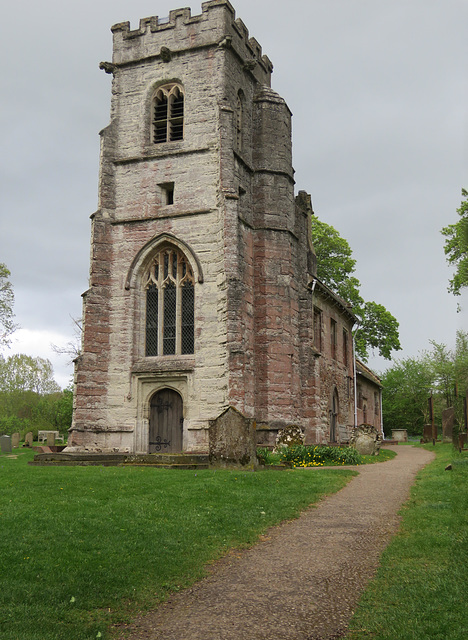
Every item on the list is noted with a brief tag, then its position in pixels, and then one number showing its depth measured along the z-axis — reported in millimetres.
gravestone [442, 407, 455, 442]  23203
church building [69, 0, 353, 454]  20750
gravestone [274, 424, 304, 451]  19709
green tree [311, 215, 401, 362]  38625
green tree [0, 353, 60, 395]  58281
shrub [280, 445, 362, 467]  17875
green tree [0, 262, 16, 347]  35900
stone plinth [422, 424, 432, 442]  33862
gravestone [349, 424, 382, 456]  21422
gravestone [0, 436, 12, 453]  25134
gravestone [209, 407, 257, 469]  14656
